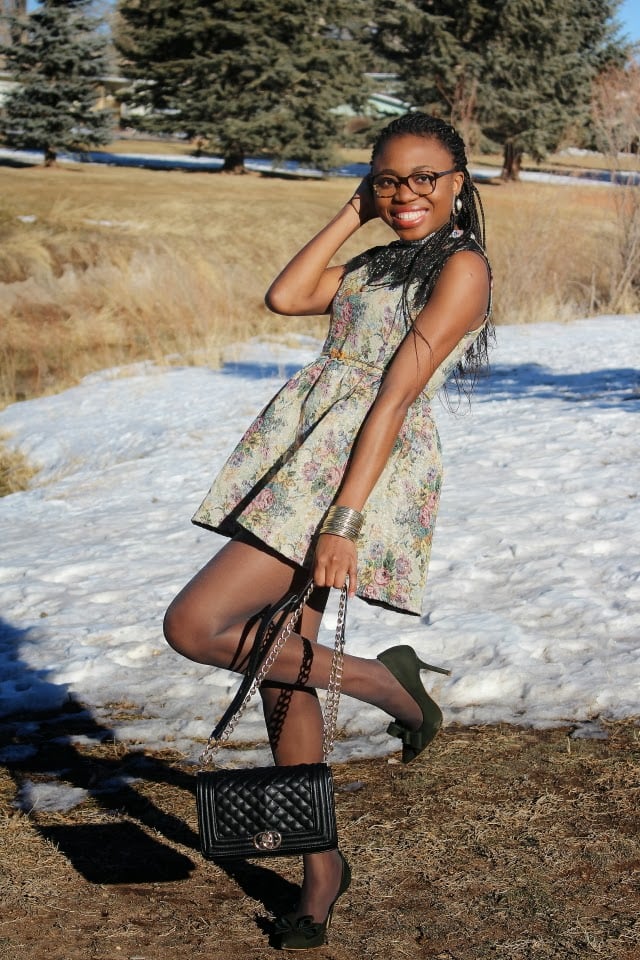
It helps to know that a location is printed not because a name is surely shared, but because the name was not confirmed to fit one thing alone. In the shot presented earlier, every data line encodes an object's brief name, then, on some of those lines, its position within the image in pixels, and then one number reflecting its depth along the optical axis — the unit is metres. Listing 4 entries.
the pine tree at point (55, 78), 29.33
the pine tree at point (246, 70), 31.30
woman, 2.48
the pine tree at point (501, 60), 33.81
